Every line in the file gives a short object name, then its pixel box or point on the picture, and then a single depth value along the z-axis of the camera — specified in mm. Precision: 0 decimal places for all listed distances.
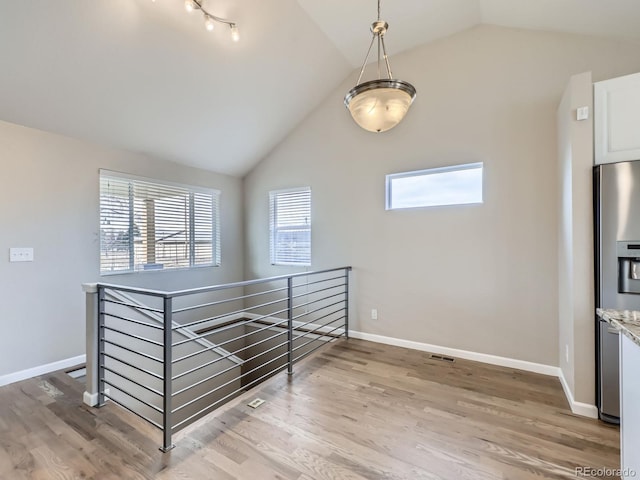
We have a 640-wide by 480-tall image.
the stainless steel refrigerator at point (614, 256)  2016
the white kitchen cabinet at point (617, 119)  2061
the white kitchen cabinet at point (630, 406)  1116
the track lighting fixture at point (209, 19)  2473
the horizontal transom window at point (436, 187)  3213
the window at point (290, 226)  4324
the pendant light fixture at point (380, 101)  1741
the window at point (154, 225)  3453
